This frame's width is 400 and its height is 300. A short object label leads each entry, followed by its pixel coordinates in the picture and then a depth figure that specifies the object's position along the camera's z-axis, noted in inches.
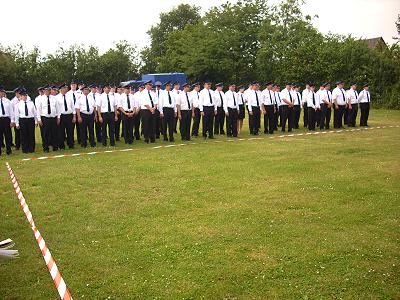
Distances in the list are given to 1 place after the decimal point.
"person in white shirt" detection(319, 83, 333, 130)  718.5
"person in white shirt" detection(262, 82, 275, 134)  663.1
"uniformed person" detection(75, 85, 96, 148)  549.3
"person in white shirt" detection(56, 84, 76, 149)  532.2
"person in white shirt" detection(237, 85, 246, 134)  658.8
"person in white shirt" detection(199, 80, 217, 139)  611.2
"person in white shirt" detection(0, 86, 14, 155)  514.3
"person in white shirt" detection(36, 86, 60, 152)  514.9
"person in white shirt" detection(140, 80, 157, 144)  588.1
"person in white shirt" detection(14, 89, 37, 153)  506.9
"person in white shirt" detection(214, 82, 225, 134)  628.4
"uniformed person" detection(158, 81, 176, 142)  590.6
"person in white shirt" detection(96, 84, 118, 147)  565.0
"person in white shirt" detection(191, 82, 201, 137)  621.5
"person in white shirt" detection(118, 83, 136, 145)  595.2
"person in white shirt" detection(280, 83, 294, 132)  688.4
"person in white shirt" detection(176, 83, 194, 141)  603.5
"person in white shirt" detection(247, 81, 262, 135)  646.5
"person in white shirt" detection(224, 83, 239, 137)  620.1
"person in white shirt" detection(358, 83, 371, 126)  733.9
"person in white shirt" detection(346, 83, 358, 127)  733.3
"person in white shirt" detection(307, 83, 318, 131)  716.7
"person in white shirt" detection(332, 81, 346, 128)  730.2
